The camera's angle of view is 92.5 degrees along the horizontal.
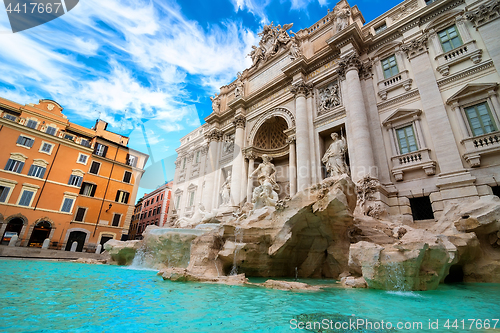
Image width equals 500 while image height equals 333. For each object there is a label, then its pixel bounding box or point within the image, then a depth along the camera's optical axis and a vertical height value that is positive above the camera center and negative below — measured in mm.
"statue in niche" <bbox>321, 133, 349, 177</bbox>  11741 +4855
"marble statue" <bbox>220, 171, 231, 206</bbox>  17220 +4433
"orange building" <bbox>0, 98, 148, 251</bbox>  19000 +5778
